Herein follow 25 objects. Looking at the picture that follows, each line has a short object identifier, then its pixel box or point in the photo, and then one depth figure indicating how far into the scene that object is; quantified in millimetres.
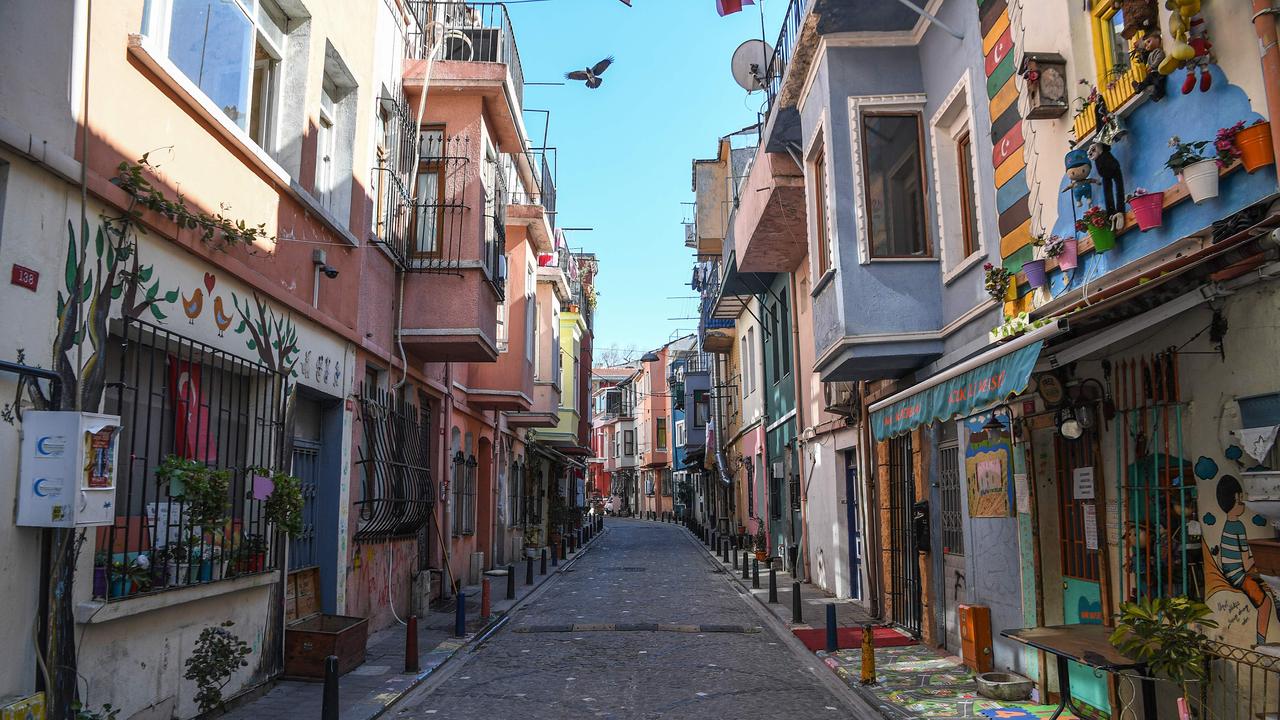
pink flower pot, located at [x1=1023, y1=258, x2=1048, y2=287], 7363
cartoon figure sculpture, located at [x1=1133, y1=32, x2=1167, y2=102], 5516
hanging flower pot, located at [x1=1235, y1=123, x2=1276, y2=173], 4637
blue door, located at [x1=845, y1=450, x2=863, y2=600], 14716
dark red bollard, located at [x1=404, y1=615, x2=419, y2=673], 8992
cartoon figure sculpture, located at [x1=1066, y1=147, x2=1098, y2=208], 6441
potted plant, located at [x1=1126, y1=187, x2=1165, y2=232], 5543
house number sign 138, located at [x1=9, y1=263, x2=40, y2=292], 4805
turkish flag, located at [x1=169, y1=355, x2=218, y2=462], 6859
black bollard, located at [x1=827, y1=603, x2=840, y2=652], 9812
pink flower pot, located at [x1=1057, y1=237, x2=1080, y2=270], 6781
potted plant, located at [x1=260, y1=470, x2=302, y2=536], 7859
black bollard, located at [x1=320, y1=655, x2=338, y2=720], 6180
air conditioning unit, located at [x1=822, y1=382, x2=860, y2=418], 13461
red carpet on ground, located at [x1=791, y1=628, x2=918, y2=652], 10612
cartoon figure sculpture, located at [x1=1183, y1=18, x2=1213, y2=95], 5055
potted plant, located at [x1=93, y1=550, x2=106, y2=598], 5801
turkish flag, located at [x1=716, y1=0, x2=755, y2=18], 10828
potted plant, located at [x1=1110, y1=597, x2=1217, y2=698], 5027
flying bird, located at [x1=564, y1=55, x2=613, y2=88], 14016
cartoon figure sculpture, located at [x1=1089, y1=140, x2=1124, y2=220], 6129
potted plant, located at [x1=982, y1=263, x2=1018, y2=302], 7995
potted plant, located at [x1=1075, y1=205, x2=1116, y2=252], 6199
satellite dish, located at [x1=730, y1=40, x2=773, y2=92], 17797
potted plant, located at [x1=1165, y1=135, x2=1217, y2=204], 5008
